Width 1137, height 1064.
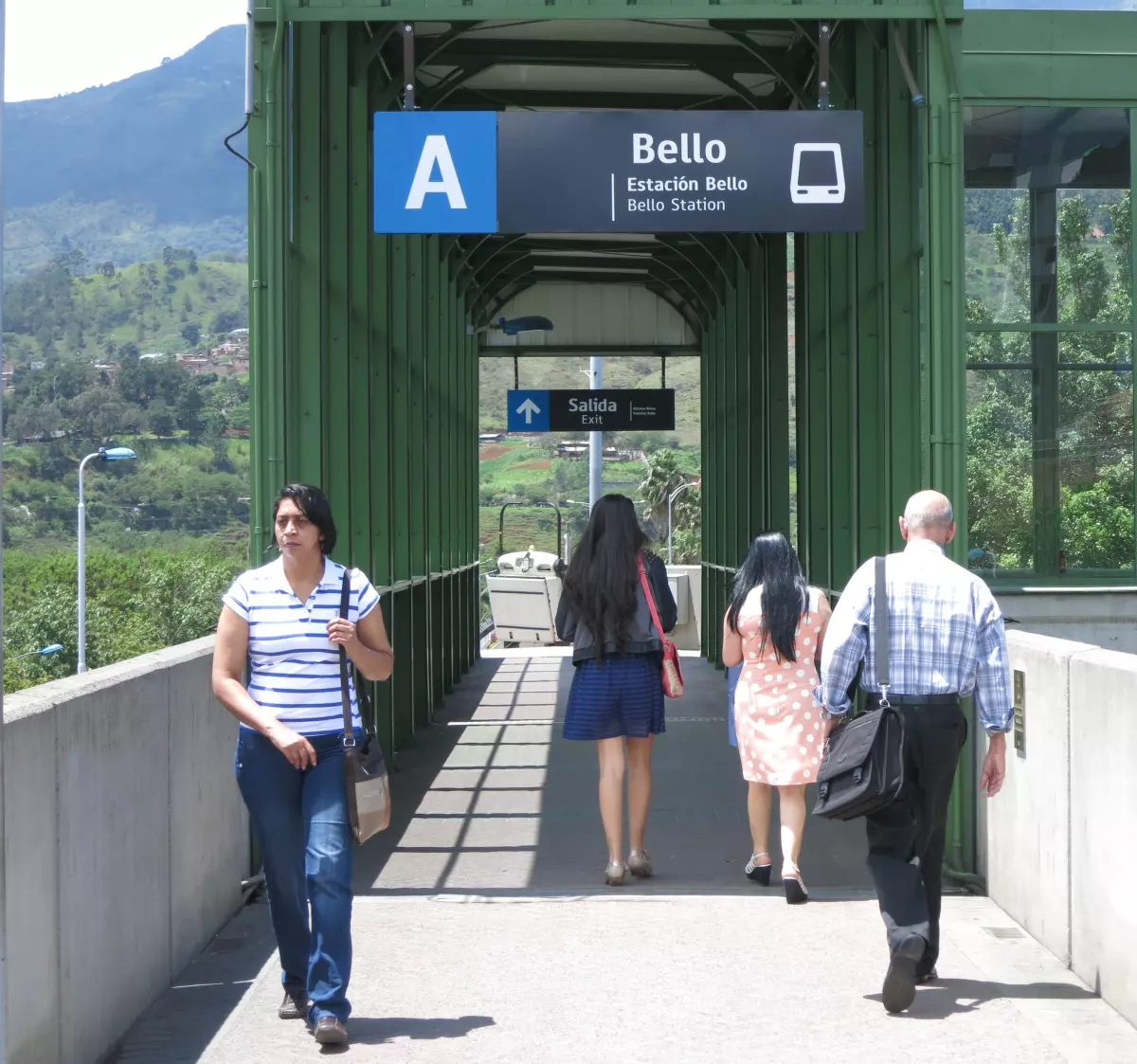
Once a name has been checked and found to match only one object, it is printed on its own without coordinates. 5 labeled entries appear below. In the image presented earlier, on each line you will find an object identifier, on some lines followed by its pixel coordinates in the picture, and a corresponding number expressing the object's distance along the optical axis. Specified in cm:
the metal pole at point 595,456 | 3034
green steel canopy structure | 790
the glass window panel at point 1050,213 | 1112
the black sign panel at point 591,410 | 2358
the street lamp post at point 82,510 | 3984
